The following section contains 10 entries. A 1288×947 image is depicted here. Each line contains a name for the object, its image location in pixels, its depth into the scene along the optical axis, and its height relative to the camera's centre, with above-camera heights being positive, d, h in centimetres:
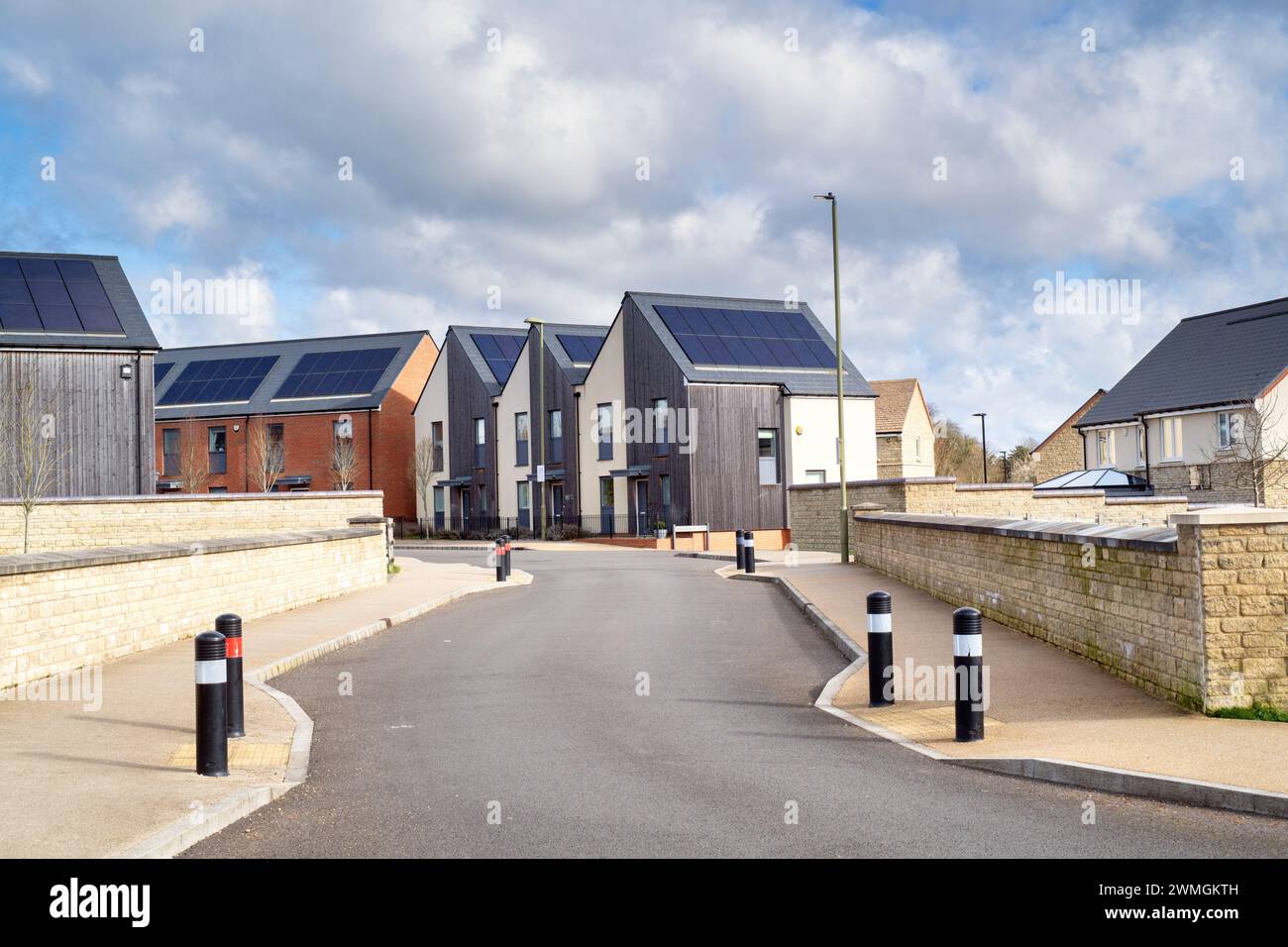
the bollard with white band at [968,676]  905 -135
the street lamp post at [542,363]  4910 +581
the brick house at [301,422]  6244 +429
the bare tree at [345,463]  5962 +204
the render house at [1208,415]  4469 +277
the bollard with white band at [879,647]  1084 -134
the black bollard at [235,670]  937 -123
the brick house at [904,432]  7594 +369
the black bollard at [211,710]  818 -132
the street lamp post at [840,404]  2834 +206
